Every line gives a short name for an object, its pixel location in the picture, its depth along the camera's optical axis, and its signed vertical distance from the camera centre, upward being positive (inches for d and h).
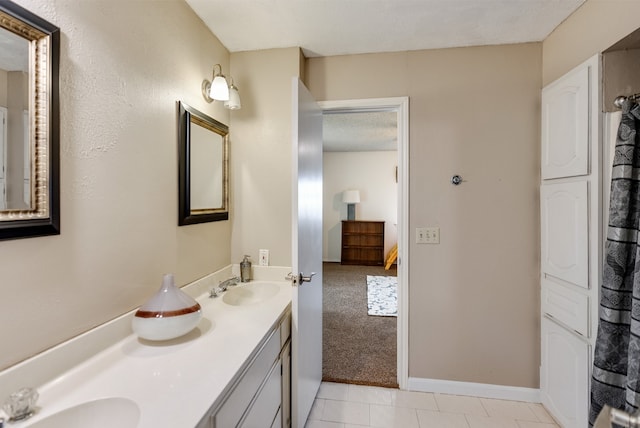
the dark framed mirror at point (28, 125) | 33.3 +9.9
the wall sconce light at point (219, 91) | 70.6 +28.2
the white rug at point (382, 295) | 144.4 -45.2
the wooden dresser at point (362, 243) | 237.0 -24.1
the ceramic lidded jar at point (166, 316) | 44.7 -15.4
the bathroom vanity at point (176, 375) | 32.7 -20.2
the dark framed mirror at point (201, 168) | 63.7 +10.1
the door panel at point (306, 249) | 62.8 -8.6
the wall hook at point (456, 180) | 83.4 +8.5
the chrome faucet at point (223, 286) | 70.3 -18.0
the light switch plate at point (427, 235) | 84.9 -6.4
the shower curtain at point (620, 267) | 50.9 -9.3
